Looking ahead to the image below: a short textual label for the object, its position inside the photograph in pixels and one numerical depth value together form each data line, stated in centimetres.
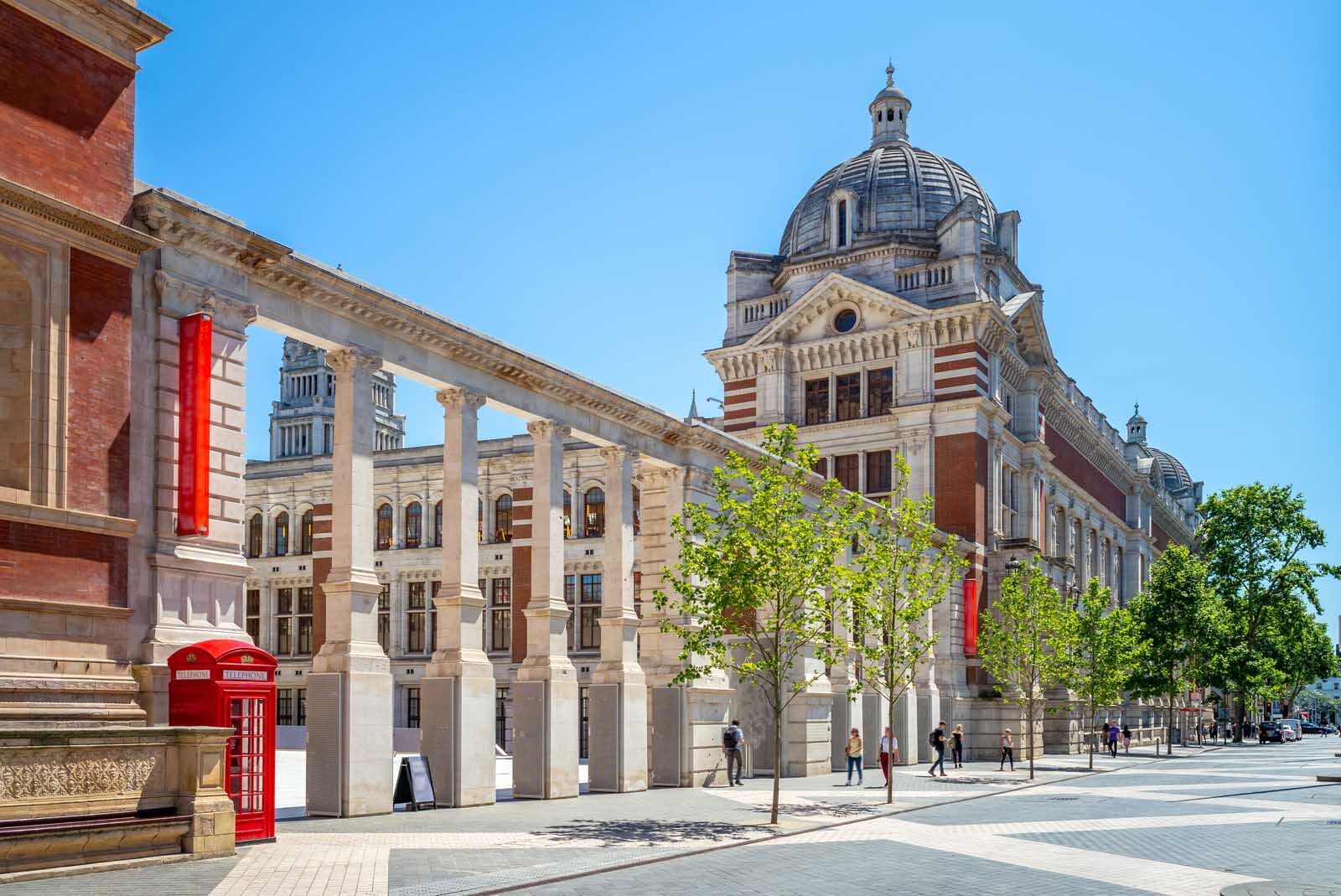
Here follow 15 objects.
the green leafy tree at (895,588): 3169
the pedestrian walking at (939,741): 4181
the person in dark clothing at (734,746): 3419
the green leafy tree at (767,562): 2706
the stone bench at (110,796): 1581
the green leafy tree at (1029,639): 4850
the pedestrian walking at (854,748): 3588
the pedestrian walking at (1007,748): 4695
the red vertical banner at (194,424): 2055
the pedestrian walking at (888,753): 3081
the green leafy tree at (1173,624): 7112
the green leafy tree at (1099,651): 5169
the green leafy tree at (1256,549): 8169
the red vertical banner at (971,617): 5491
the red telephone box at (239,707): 1914
